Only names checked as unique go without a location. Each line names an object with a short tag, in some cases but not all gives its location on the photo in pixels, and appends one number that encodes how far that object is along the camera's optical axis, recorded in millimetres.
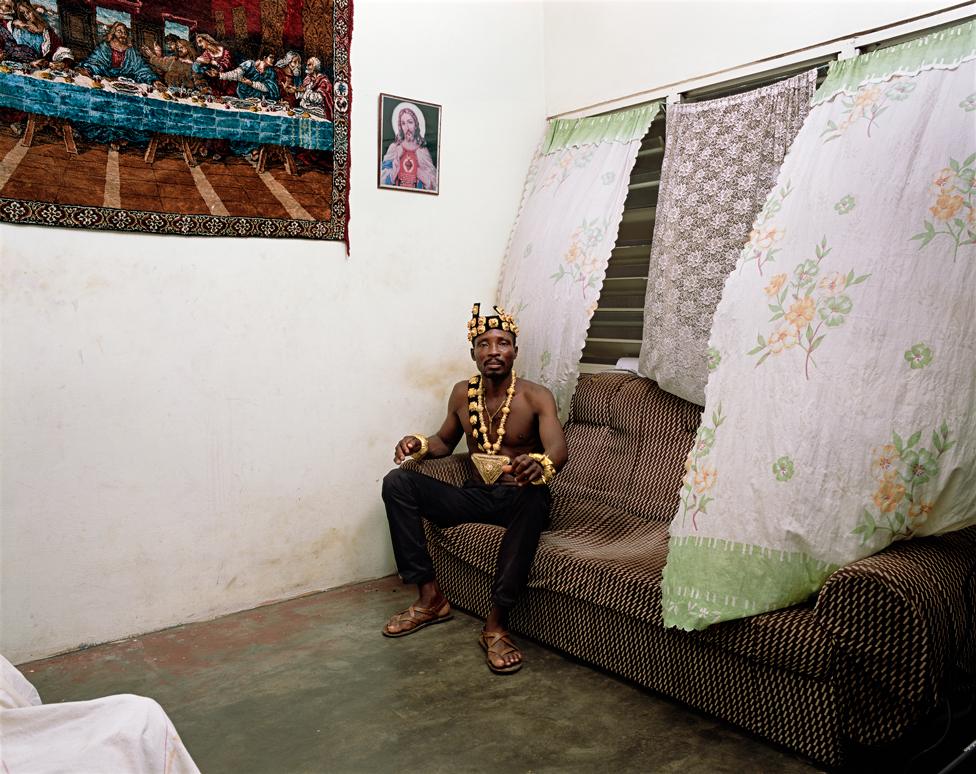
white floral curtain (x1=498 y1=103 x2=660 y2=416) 3777
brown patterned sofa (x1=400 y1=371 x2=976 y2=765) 2178
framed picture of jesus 3773
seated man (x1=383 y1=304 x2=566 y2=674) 3102
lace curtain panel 3188
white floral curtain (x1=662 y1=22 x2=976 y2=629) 2373
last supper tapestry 2863
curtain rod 2754
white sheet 1190
